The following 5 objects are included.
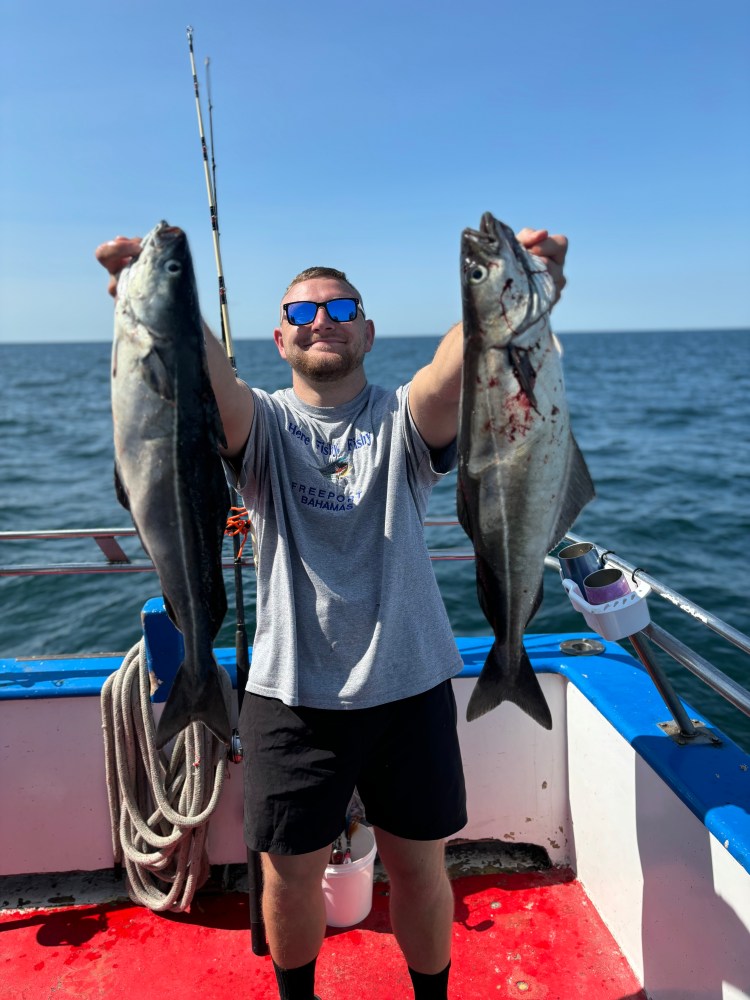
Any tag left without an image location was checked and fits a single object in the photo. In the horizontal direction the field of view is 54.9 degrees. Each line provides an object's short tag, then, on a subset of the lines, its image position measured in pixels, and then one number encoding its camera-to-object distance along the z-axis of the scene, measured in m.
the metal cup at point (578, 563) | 2.86
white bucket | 3.38
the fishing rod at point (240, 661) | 3.15
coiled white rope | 3.48
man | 2.54
